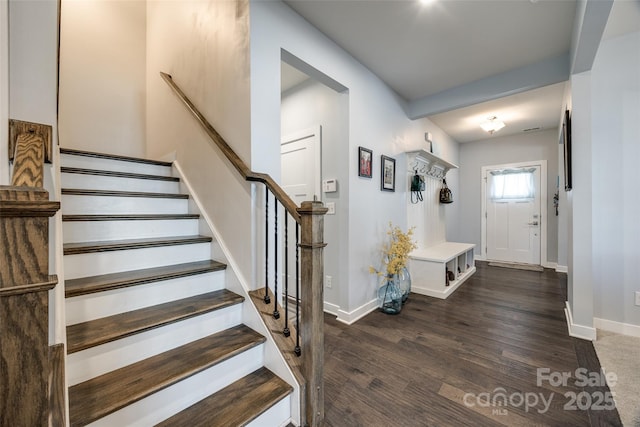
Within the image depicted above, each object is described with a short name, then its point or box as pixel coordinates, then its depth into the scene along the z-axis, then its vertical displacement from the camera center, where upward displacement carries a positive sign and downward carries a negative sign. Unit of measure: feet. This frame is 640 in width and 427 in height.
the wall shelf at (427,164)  11.34 +2.42
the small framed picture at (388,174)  9.79 +1.51
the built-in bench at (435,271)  10.55 -2.46
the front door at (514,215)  16.55 -0.13
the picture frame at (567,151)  8.15 +1.98
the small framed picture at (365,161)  8.73 +1.76
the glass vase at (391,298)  9.08 -2.96
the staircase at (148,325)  3.67 -1.79
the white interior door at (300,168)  9.47 +1.74
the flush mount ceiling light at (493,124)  13.91 +4.69
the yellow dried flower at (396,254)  9.11 -1.46
